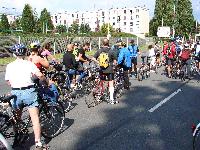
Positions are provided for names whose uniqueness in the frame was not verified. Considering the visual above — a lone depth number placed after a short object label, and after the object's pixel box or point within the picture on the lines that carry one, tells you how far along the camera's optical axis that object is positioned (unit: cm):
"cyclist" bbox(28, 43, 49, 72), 440
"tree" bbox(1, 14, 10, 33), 4544
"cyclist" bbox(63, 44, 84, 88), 673
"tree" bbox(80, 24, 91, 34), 5072
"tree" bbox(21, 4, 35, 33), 4363
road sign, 3821
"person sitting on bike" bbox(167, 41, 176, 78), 1006
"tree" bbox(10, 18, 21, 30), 5123
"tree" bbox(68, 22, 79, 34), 5430
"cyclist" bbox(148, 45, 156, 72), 1270
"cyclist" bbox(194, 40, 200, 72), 1030
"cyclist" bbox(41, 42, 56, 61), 723
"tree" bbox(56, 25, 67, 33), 5221
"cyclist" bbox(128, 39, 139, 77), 1063
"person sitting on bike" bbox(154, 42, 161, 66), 1402
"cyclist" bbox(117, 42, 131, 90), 765
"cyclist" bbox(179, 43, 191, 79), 960
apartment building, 8052
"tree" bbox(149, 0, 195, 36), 4694
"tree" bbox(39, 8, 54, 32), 5349
